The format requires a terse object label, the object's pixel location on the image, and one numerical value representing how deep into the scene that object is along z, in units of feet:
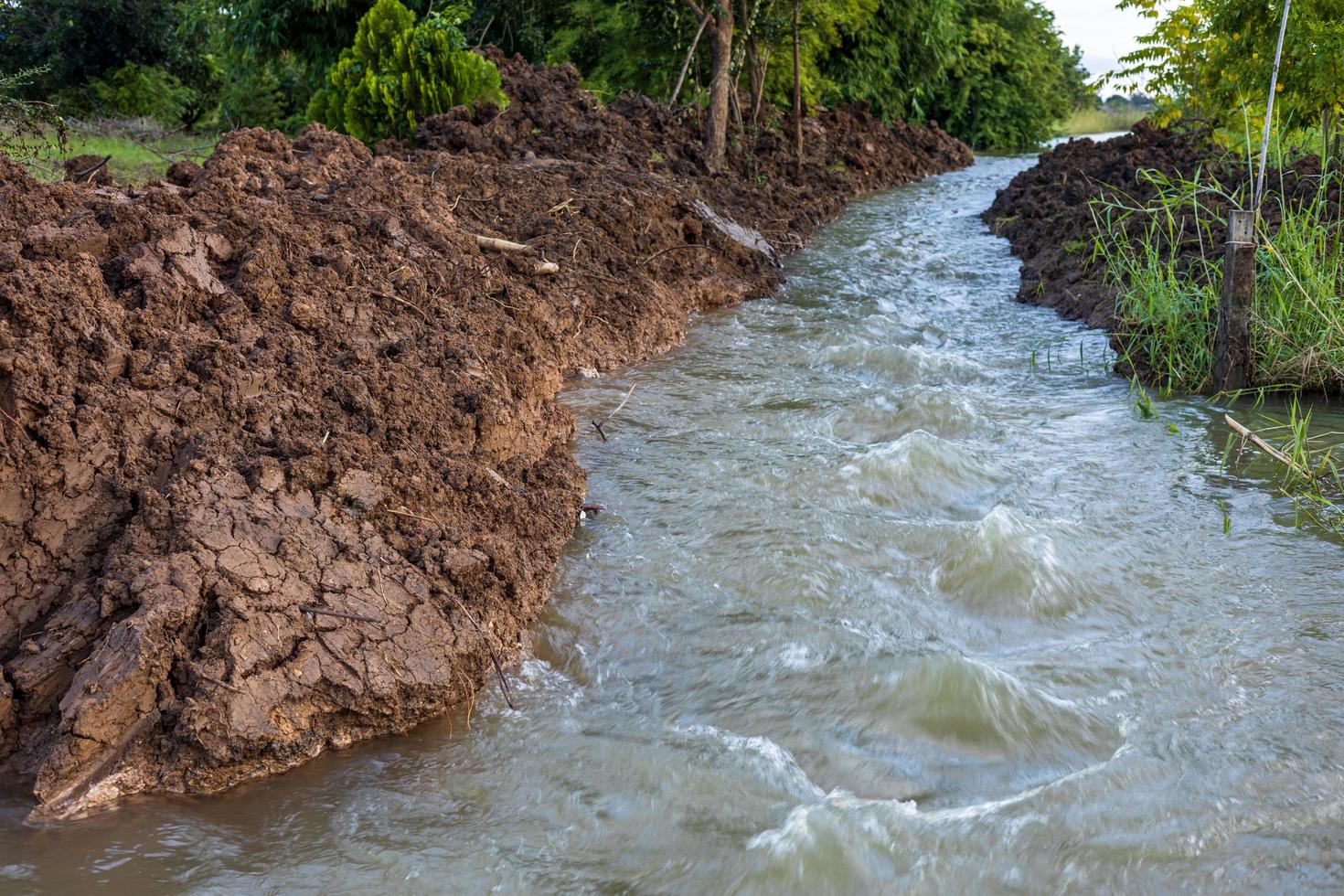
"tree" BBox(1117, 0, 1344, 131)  24.31
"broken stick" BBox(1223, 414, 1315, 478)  14.17
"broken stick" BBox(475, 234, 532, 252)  22.71
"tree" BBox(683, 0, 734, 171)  40.81
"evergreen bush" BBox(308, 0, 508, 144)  35.50
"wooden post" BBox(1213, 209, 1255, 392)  19.98
